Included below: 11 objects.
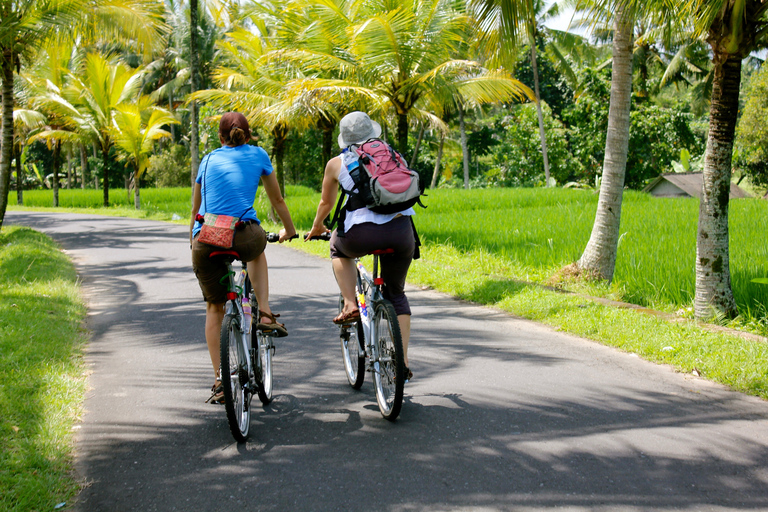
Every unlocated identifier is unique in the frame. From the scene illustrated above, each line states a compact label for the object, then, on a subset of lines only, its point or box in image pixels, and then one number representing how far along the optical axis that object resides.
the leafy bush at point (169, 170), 39.53
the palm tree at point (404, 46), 13.05
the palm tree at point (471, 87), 14.00
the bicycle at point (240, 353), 3.64
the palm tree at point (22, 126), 29.34
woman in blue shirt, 4.05
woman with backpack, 4.12
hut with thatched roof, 26.44
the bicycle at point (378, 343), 3.97
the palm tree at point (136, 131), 25.69
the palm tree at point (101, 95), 26.11
